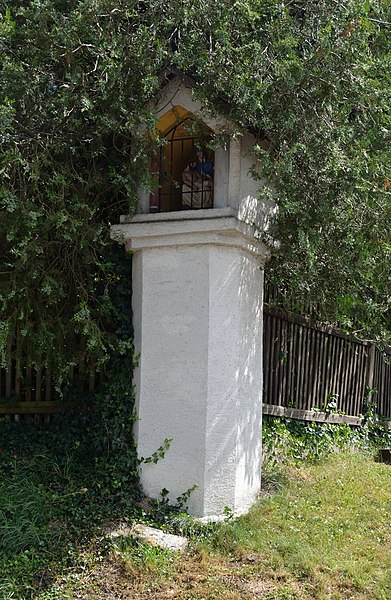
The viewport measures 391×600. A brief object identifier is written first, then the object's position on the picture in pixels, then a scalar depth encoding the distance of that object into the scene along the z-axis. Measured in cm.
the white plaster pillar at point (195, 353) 631
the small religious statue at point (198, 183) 698
